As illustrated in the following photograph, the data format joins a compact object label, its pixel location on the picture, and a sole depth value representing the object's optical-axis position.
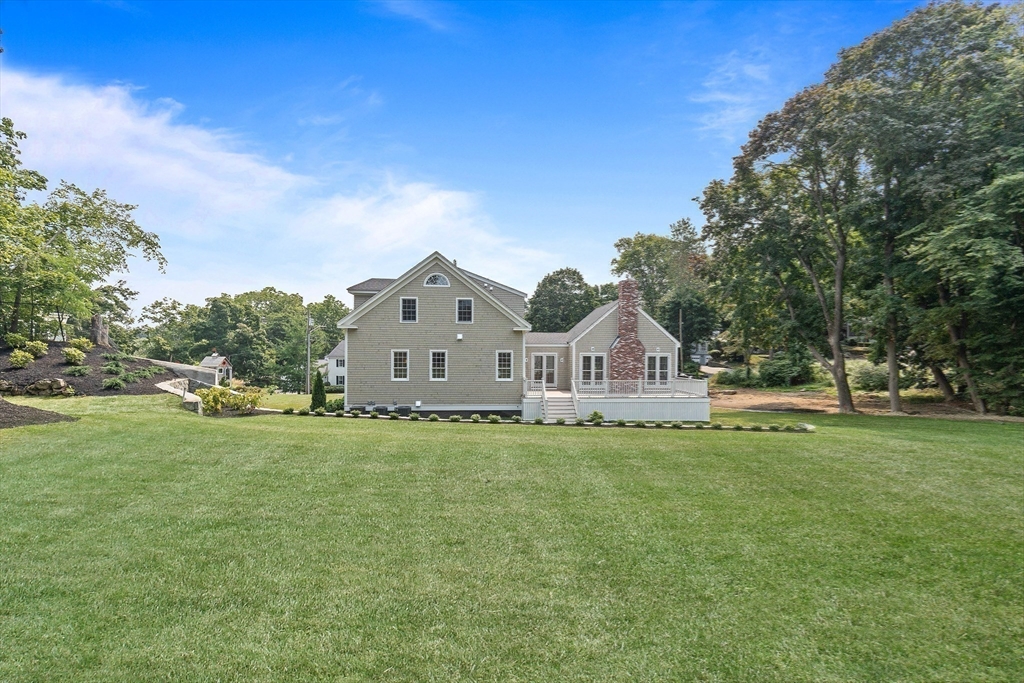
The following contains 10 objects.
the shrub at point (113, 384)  15.72
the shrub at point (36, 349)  17.08
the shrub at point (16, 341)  17.27
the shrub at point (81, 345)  18.34
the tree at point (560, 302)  43.53
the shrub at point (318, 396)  17.72
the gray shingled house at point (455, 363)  18.44
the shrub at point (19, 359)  15.80
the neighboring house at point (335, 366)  44.47
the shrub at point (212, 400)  14.41
